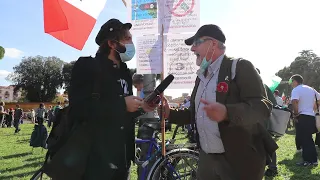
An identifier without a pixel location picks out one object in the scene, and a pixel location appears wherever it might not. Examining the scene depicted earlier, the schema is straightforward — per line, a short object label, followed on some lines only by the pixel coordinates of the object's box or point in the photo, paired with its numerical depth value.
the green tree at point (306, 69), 59.84
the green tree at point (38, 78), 72.81
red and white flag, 3.39
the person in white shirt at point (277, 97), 11.86
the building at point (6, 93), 115.57
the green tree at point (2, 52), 32.38
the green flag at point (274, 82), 6.53
